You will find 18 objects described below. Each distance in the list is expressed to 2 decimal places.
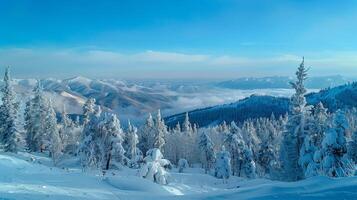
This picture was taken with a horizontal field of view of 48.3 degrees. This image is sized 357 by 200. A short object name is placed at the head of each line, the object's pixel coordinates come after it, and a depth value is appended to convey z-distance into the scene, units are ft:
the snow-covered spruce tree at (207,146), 260.01
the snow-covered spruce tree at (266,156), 251.27
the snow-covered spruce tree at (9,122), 202.28
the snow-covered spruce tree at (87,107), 207.57
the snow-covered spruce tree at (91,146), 162.39
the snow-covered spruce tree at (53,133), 218.59
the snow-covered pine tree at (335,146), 109.91
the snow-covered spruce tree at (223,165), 208.64
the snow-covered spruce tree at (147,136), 283.67
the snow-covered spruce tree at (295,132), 140.05
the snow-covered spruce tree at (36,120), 245.04
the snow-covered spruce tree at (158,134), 267.18
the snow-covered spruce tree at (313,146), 117.19
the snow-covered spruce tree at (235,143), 228.63
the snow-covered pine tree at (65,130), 283.69
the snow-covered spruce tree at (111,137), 168.25
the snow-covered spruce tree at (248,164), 231.50
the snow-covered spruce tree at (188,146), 364.38
